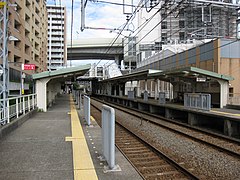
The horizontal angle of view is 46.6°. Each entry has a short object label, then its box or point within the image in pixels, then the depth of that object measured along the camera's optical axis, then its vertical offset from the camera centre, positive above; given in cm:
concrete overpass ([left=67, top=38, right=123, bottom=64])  7125 +1010
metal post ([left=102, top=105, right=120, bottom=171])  491 -95
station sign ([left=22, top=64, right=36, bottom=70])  1270 +90
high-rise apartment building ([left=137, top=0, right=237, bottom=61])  2984 +831
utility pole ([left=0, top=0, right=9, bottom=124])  990 +109
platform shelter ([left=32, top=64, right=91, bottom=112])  1652 +33
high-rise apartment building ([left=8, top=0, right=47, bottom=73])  3589 +894
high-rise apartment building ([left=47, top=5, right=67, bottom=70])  7912 +1342
